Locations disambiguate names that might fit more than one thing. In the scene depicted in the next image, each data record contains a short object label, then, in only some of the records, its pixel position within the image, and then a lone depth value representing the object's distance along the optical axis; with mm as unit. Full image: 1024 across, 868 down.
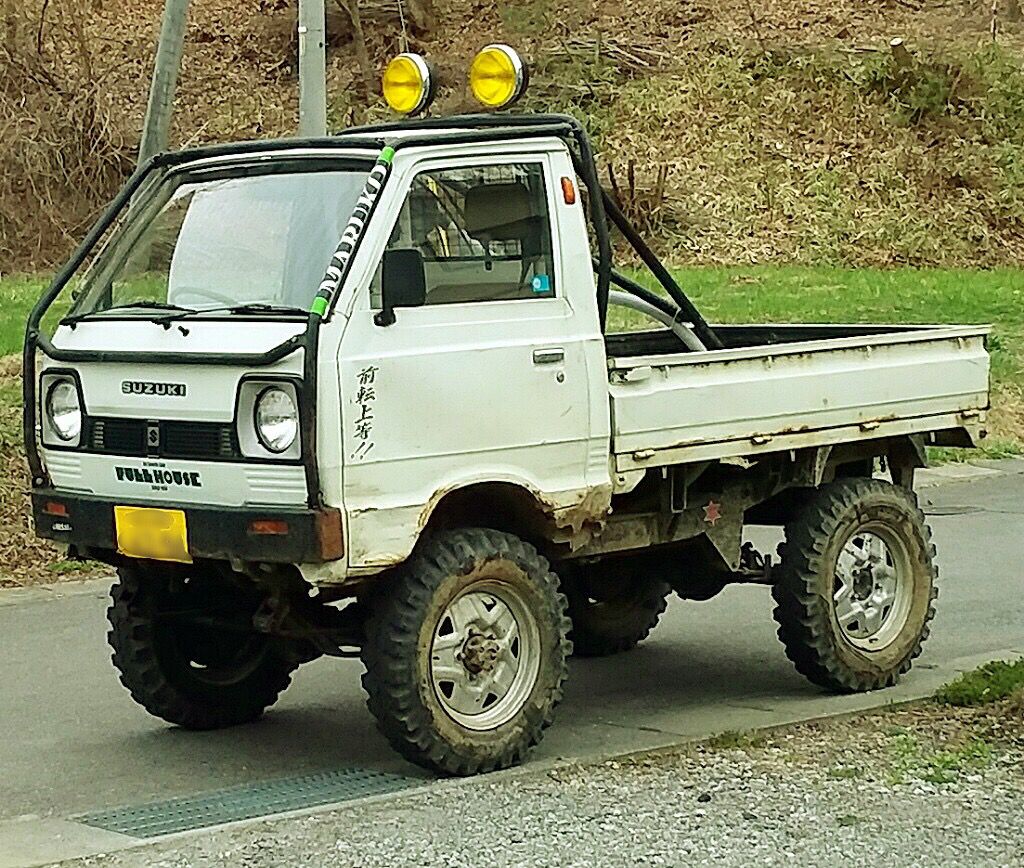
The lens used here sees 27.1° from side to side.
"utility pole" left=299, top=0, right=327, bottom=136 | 13031
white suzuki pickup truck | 7348
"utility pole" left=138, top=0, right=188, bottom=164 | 16578
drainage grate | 7172
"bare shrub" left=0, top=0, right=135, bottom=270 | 25297
